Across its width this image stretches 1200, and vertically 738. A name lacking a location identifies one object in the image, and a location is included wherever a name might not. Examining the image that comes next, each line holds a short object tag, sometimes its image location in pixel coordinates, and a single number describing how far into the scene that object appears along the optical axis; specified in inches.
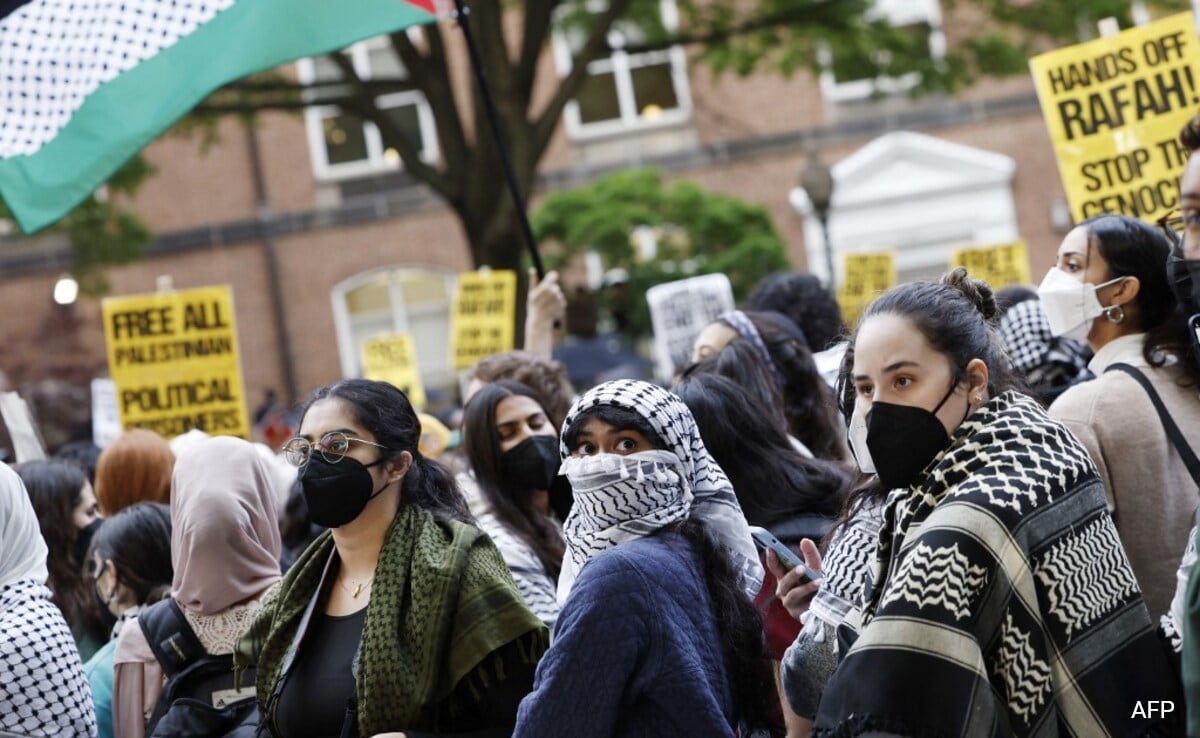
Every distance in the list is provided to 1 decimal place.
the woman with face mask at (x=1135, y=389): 161.0
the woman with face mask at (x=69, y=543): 231.3
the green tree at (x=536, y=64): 573.3
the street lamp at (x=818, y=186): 599.5
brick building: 928.3
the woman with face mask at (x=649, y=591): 135.2
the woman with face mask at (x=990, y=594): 112.3
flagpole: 243.1
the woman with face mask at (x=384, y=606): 152.6
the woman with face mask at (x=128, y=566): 204.8
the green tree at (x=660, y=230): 689.0
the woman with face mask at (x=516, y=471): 201.6
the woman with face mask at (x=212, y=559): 185.3
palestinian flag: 235.8
